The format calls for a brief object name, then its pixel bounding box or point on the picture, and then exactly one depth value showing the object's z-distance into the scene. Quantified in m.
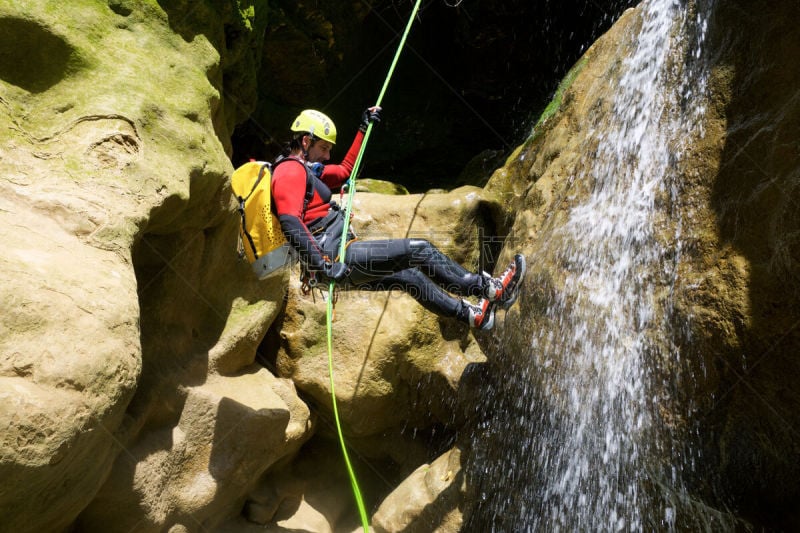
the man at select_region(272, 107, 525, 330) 5.07
